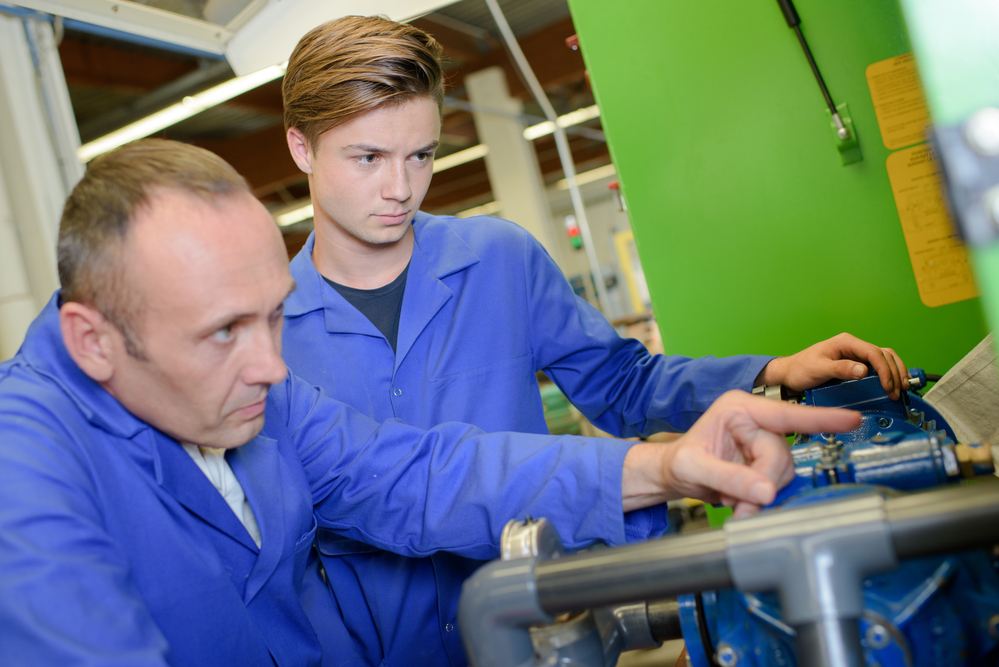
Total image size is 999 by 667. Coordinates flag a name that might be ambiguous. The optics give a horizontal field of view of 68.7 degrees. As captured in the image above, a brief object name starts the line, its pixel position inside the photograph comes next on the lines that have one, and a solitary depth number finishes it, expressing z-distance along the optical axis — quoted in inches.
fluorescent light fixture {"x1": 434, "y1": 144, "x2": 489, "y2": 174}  406.6
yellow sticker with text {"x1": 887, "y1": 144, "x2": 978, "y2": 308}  59.4
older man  26.8
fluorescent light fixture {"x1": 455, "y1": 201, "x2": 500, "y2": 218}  591.2
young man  49.8
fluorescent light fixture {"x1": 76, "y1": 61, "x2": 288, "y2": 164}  160.4
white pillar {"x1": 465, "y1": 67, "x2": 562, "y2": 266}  315.6
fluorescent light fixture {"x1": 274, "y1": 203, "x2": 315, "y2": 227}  442.4
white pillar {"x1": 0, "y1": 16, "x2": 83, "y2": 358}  81.1
